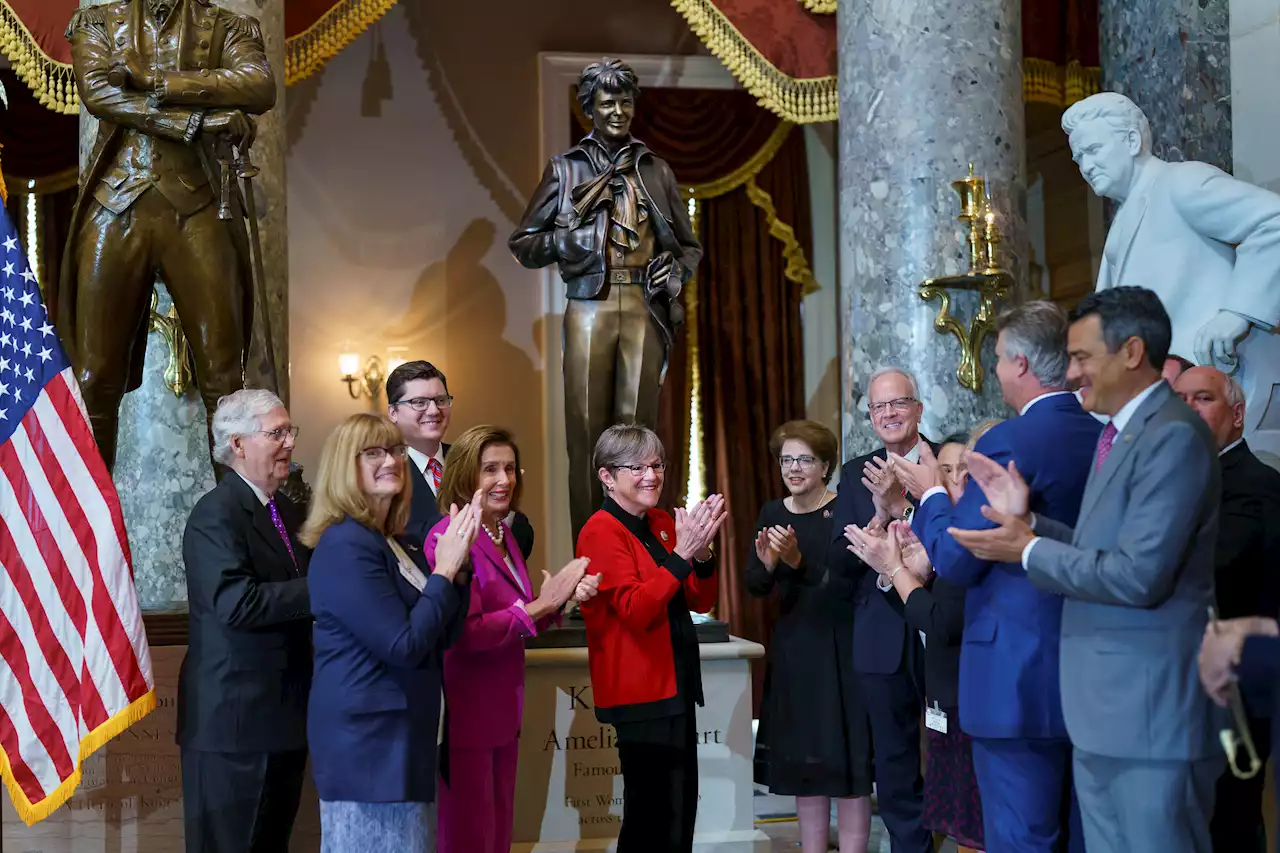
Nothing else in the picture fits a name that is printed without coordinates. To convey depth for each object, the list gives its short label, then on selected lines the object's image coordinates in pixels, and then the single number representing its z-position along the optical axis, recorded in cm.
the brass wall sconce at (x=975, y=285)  589
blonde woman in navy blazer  331
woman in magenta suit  387
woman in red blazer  421
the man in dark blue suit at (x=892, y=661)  449
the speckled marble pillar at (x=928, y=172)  601
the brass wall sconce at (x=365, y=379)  916
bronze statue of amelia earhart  573
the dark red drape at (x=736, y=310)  971
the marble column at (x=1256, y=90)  460
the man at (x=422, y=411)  467
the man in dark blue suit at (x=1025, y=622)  324
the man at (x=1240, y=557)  368
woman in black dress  470
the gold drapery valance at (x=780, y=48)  744
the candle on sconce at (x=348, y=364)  910
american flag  381
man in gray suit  284
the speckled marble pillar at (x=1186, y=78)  696
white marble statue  420
